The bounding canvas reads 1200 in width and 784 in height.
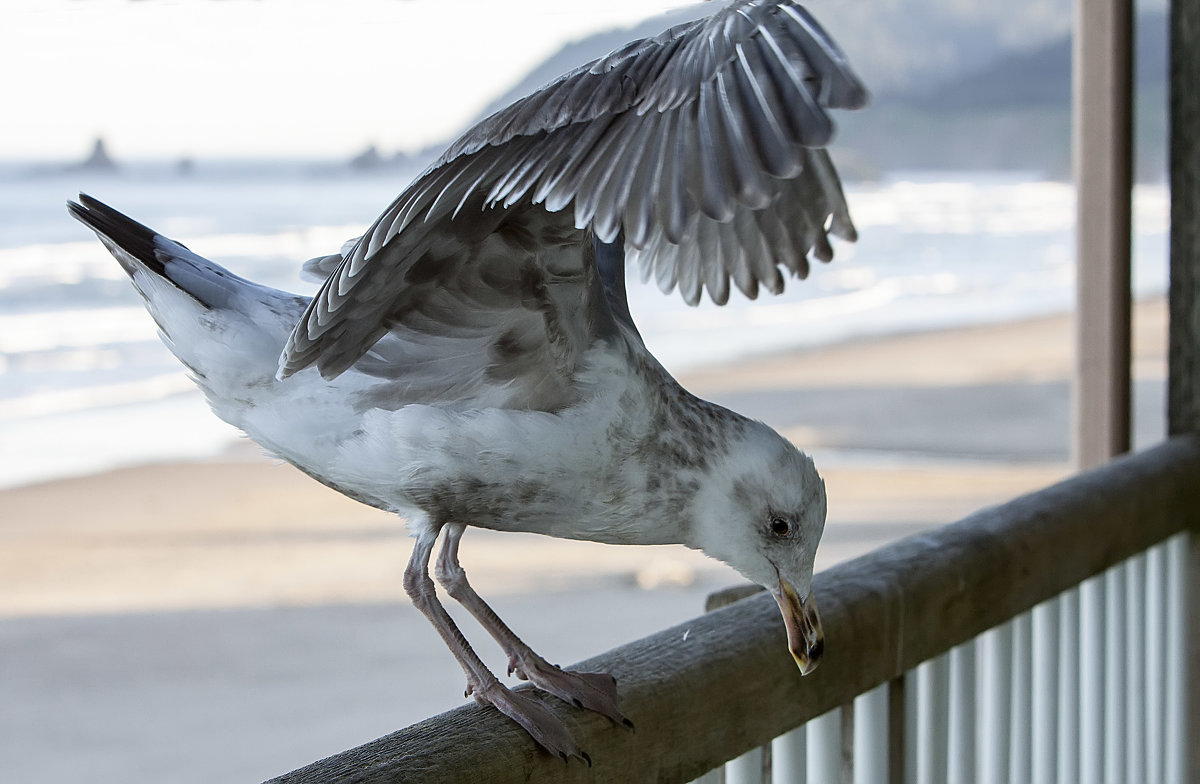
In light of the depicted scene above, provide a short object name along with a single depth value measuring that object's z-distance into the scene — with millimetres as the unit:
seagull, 1642
